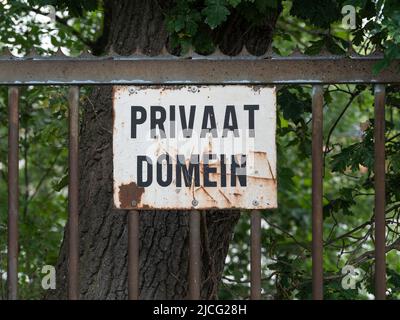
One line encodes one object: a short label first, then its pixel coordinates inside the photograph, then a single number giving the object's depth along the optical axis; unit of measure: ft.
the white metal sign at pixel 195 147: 20.42
